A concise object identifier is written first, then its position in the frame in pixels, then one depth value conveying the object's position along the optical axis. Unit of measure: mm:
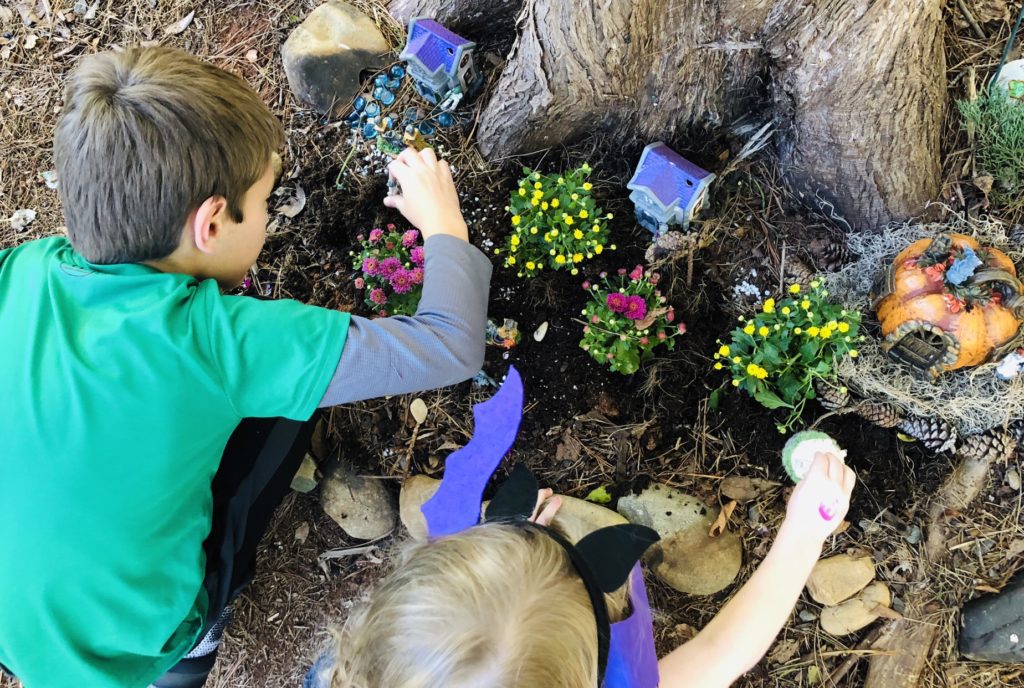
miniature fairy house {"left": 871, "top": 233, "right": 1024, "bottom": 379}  2012
